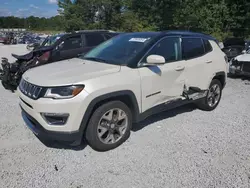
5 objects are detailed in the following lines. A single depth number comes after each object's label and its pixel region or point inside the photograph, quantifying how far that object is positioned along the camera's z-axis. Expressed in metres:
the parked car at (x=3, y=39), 26.60
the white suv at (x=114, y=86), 2.42
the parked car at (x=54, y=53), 5.27
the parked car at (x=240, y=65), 6.31
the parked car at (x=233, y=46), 8.10
